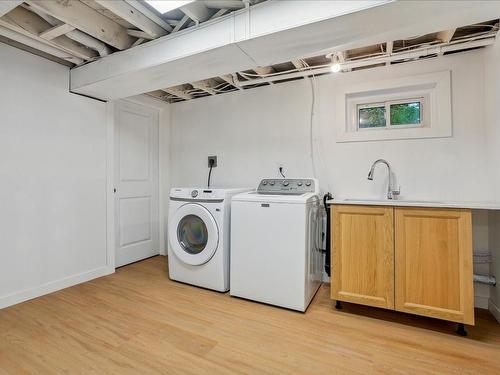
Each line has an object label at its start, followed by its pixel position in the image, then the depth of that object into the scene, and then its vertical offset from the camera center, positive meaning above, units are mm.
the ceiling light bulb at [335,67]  2280 +1075
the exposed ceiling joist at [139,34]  1947 +1192
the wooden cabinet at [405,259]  1660 -522
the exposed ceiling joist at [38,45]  1861 +1152
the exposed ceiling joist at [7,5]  1410 +1042
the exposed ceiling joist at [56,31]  1799 +1143
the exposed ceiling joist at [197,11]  1625 +1160
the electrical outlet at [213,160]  3207 +344
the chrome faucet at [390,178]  2217 +65
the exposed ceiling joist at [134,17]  1555 +1130
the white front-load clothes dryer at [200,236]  2330 -469
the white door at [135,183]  3045 +68
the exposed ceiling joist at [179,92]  3030 +1174
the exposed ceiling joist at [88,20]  1579 +1152
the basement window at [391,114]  2363 +684
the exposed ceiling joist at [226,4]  1604 +1166
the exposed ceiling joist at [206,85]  2850 +1161
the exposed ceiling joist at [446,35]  1867 +1120
